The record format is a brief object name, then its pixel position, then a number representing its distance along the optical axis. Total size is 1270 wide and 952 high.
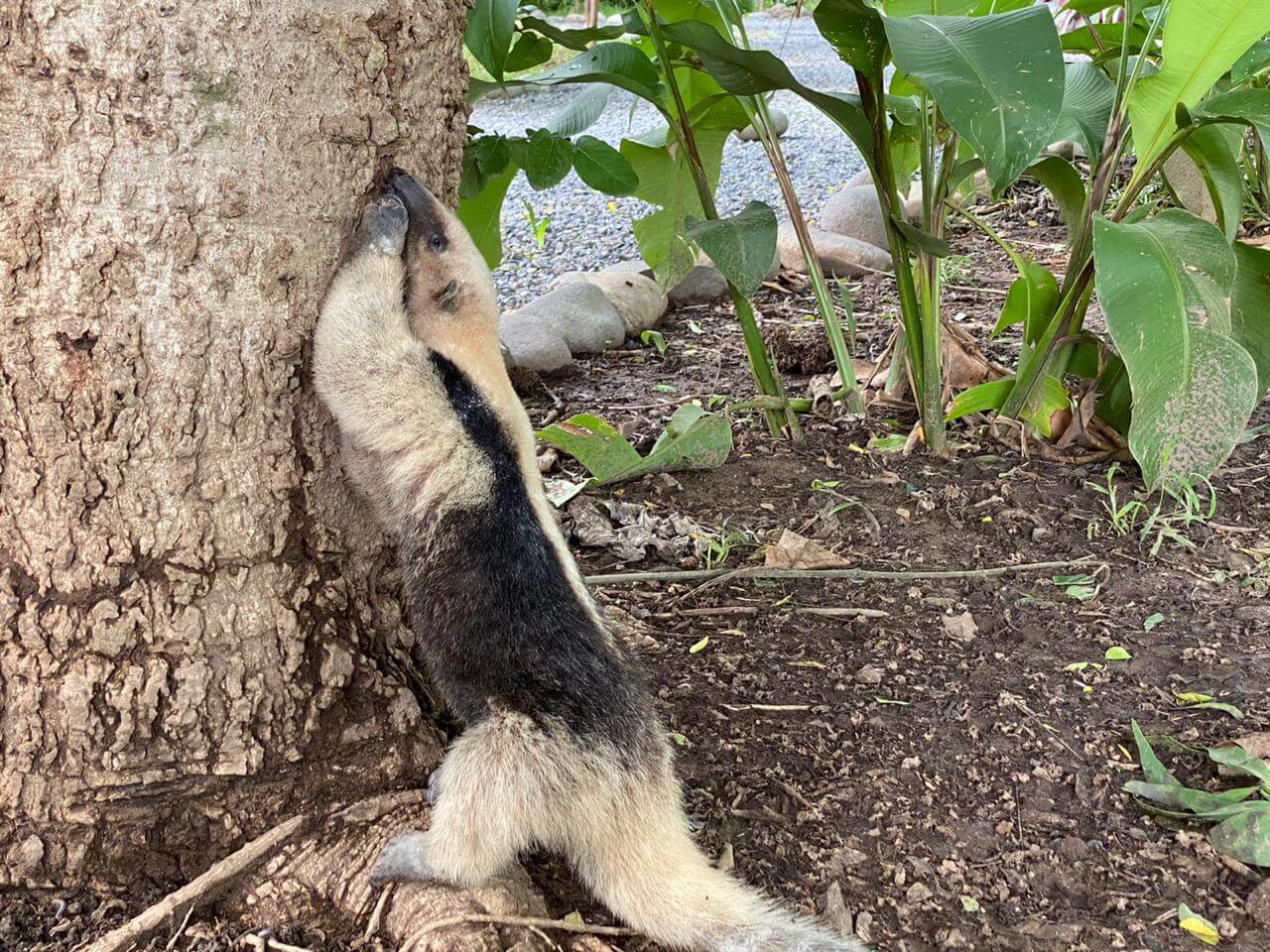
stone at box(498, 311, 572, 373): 5.02
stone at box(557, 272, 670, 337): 5.73
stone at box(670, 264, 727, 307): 6.22
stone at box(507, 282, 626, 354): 5.42
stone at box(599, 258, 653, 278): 6.24
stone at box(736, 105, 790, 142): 10.73
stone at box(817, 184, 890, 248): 7.09
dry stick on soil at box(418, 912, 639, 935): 2.04
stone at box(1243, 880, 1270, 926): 2.13
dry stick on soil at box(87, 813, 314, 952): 1.97
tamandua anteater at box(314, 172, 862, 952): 2.11
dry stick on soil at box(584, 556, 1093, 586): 3.21
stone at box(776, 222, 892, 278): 6.48
